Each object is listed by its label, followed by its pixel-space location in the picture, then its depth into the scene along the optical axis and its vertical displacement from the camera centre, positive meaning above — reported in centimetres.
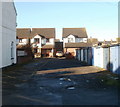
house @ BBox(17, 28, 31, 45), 3692 +386
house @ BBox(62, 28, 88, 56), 3520 +341
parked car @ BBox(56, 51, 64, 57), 3300 -109
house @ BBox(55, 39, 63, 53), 3983 +113
